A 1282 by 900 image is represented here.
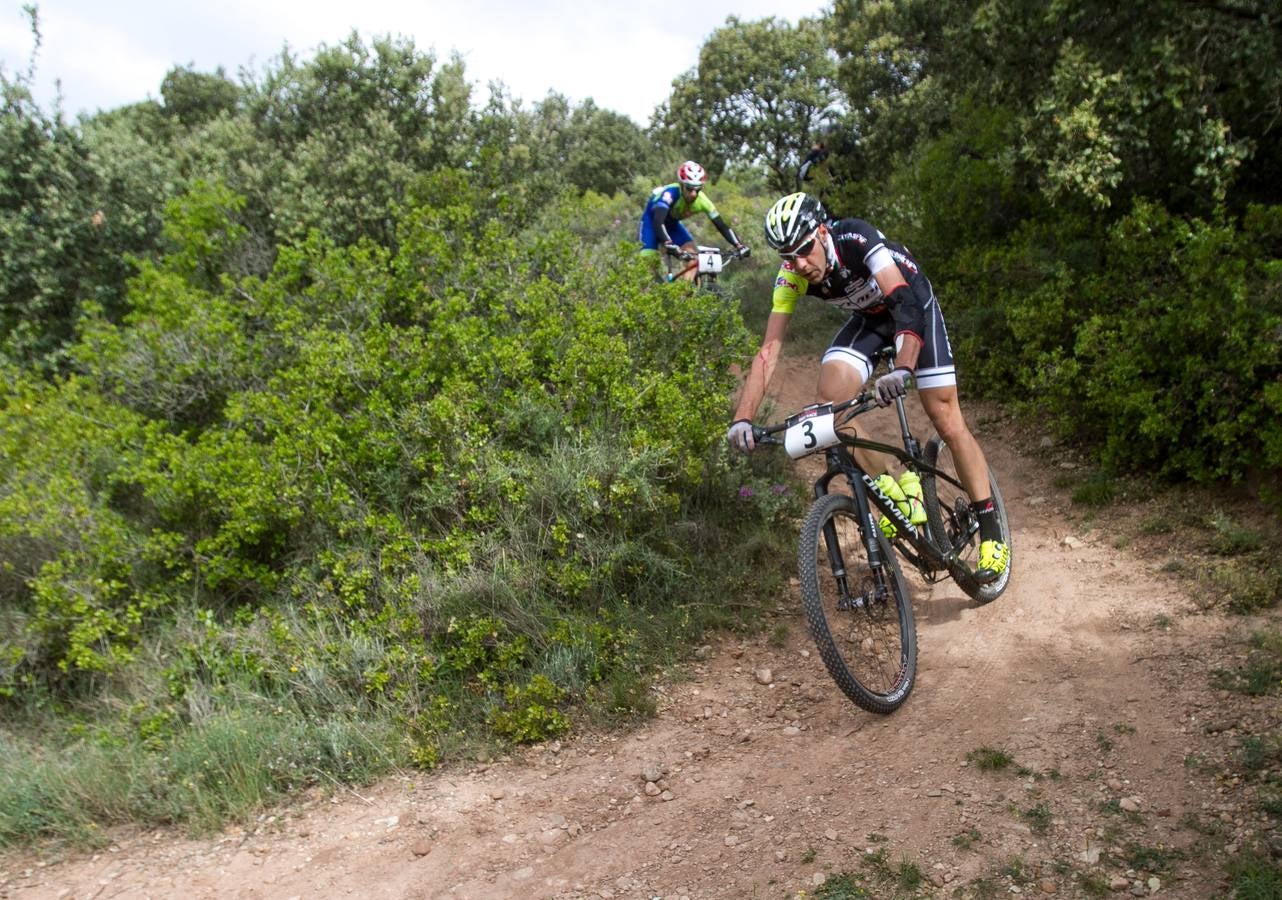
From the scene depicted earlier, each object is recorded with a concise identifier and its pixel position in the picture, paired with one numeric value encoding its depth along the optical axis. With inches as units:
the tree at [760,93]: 969.5
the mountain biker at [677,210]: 382.9
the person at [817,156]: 607.1
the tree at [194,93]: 897.5
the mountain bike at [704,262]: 376.5
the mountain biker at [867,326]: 175.8
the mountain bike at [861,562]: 164.1
